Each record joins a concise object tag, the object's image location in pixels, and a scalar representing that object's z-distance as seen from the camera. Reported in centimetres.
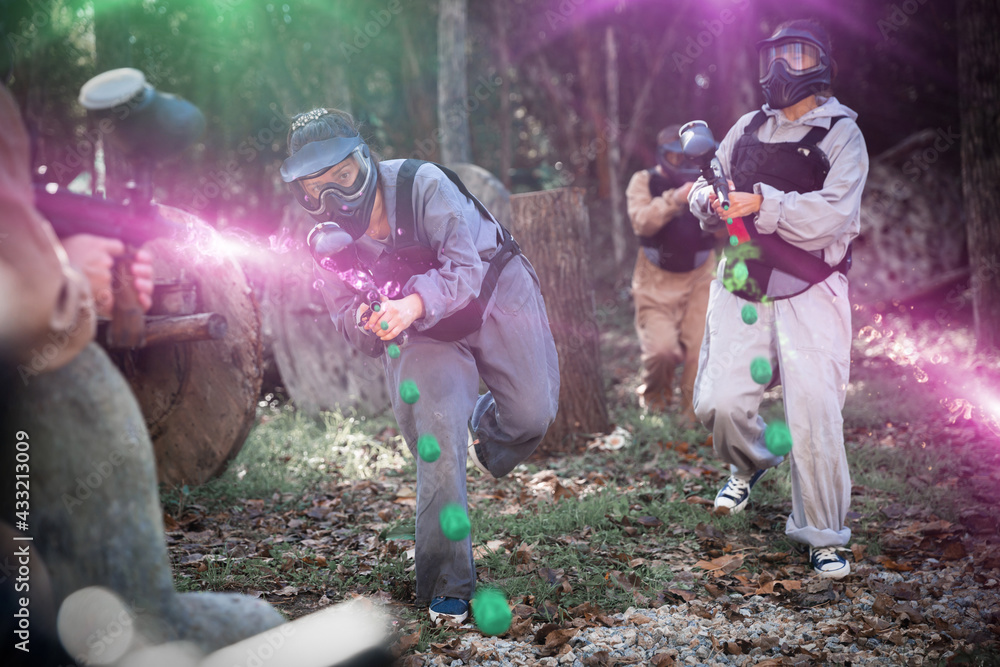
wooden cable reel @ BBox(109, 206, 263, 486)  512
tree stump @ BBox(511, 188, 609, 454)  653
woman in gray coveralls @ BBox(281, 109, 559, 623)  332
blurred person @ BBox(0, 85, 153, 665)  172
